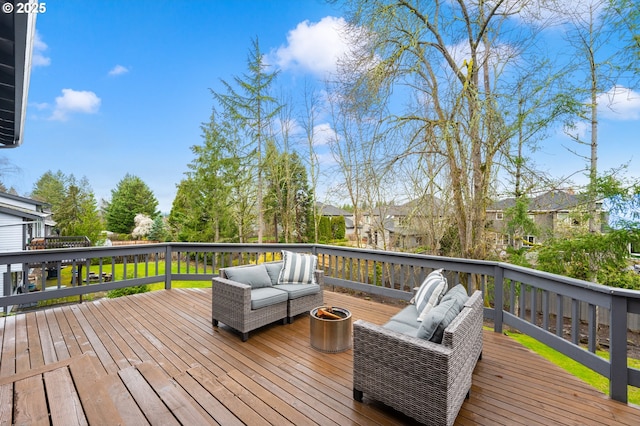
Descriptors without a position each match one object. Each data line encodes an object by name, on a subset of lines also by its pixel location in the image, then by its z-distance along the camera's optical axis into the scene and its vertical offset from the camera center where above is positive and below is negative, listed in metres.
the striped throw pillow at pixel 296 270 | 3.92 -0.83
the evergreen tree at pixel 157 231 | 21.67 -1.67
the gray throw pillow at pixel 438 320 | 1.90 -0.75
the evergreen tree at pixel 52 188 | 22.44 +1.77
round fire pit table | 2.87 -1.27
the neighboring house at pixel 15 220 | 9.81 -0.43
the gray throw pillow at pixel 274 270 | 3.92 -0.84
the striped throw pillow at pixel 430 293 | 2.59 -0.78
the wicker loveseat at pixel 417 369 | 1.72 -1.06
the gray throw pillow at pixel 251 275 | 3.55 -0.84
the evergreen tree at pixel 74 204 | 20.03 +0.36
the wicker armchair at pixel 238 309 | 3.12 -1.16
